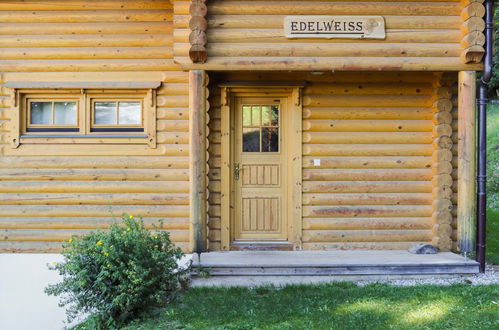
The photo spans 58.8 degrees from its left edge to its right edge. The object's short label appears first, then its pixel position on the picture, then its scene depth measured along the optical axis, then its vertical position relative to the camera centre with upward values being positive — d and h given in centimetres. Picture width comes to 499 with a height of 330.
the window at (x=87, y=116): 679 +70
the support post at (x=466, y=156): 583 +6
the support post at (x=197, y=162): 576 -1
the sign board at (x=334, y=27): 573 +174
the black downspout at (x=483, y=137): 576 +32
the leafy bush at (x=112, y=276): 463 -122
